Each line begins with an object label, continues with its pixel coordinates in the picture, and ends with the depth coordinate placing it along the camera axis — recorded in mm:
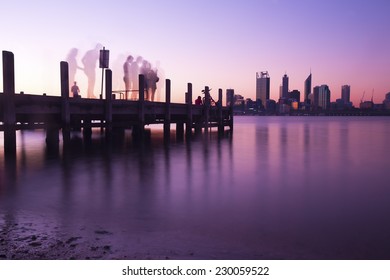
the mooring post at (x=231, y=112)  39544
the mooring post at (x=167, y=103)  26297
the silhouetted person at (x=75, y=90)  24969
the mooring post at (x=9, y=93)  13180
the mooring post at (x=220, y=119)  36941
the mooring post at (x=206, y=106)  33094
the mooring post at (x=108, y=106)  19750
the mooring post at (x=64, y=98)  16297
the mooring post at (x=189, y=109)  29631
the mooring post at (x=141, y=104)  23094
